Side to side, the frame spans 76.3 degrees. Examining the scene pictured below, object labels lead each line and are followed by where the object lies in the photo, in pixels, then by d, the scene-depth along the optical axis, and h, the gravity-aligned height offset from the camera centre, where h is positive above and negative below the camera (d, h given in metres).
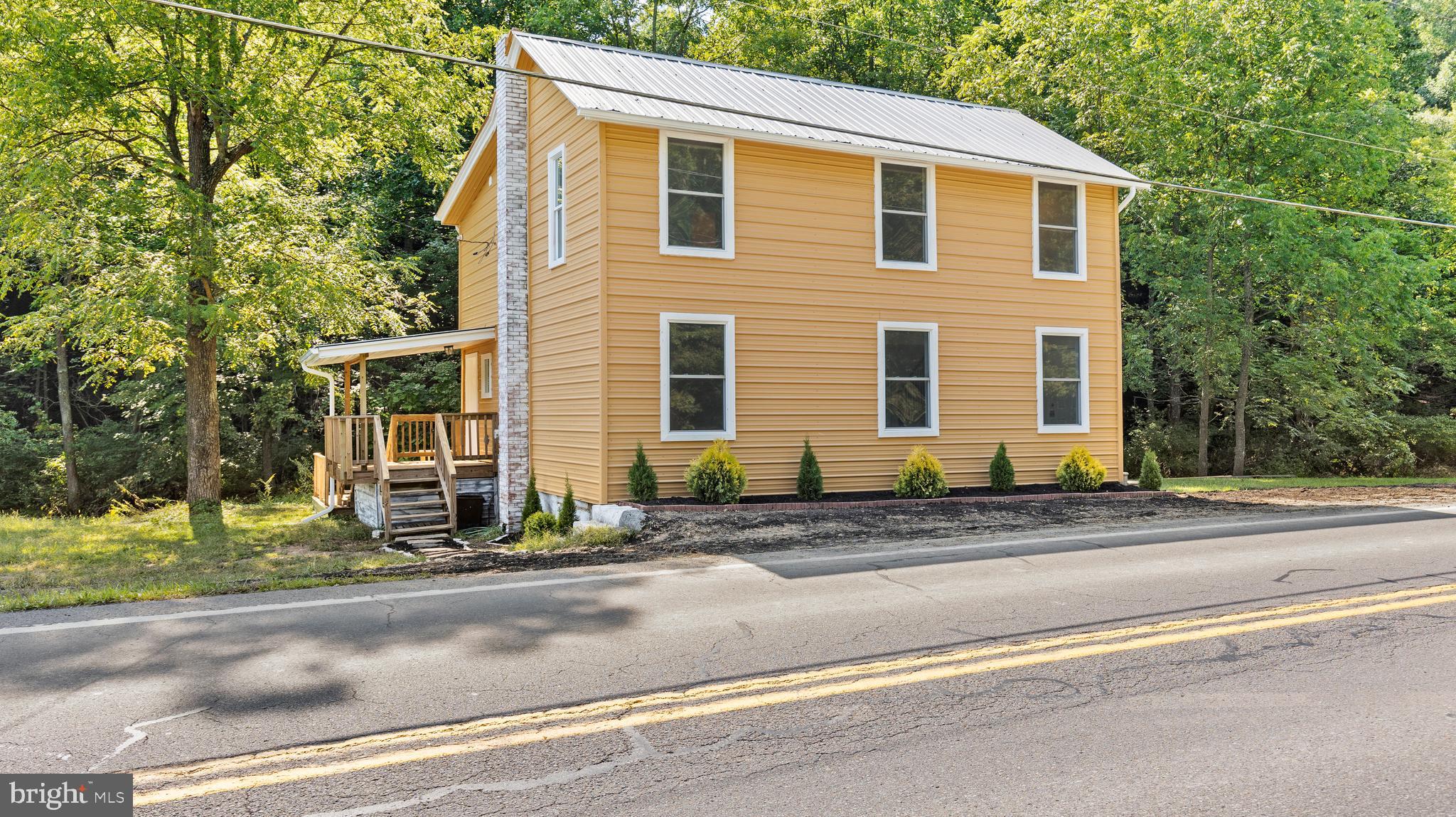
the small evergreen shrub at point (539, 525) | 14.02 -1.72
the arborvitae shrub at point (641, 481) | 12.91 -0.96
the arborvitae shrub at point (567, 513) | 13.45 -1.47
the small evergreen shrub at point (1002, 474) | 15.42 -1.05
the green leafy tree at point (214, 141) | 15.91 +5.31
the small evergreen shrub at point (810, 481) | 13.98 -1.05
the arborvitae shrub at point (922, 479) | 14.55 -1.07
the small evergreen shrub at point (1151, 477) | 16.36 -1.18
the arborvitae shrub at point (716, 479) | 13.09 -0.94
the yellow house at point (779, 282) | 13.46 +2.11
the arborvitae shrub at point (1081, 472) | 15.81 -1.06
